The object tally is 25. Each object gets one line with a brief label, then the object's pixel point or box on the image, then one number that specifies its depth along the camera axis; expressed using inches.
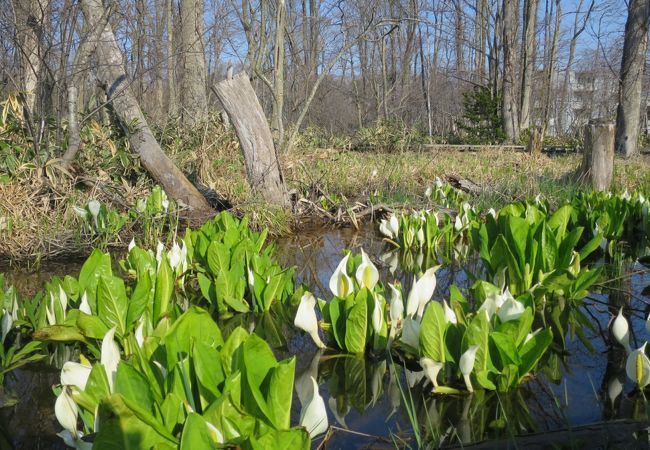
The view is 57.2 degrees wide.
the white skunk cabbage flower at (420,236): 182.7
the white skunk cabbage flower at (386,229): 198.8
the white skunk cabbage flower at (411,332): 82.3
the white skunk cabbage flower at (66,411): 57.0
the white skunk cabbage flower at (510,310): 79.3
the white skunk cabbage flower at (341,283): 98.2
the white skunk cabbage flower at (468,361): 70.2
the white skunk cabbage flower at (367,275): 99.7
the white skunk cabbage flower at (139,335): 77.6
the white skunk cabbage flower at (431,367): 74.1
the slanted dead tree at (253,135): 221.3
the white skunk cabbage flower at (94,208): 178.1
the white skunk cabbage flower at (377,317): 87.7
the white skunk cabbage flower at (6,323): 92.4
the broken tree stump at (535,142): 461.6
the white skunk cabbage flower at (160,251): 126.9
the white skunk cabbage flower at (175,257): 131.5
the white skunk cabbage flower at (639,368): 70.9
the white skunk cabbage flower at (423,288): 91.4
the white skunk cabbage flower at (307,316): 88.4
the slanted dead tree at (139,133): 233.3
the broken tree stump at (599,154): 266.1
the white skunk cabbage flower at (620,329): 81.4
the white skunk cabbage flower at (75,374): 59.9
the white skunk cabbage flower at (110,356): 62.2
